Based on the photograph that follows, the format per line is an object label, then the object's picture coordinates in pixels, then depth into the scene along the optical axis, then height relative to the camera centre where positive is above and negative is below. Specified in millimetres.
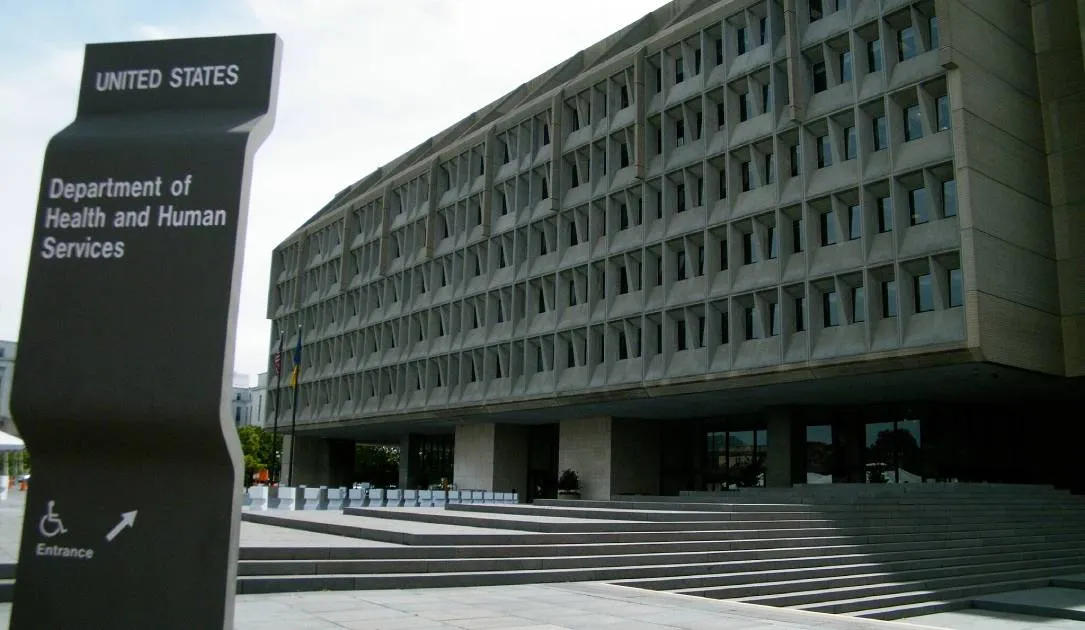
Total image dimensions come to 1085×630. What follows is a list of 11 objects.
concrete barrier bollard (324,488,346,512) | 35906 -1270
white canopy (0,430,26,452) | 30953 +496
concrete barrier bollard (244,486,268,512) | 33156 -1177
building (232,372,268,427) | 143625 +9565
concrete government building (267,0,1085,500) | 29141 +8554
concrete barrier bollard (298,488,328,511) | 34597 -1183
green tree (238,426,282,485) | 102100 +1988
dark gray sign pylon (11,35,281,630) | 5535 +612
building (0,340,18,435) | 74000 +8835
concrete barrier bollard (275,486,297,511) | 34406 -1241
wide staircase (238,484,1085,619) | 14195 -1400
